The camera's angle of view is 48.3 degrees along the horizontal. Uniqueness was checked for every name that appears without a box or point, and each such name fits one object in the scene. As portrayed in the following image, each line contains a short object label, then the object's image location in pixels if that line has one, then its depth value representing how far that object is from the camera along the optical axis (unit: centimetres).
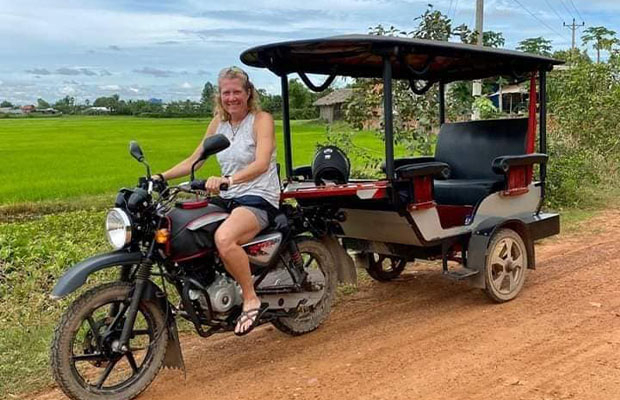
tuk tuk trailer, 505
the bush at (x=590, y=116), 1278
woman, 427
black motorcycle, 381
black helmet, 529
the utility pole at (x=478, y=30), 998
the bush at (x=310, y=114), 3672
